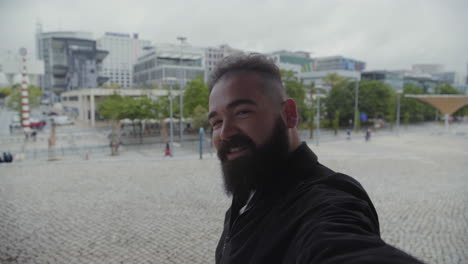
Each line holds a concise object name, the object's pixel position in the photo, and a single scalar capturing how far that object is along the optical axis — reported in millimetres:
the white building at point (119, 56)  154875
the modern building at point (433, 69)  196750
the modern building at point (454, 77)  182000
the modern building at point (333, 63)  134000
